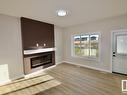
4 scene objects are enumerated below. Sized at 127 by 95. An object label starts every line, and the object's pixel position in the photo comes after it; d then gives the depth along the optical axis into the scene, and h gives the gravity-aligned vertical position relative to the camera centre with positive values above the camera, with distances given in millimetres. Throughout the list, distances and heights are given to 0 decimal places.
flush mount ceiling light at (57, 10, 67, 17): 2435 +1192
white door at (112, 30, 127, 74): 2891 -344
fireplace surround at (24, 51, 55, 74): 3057 -819
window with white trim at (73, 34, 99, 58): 3647 -22
